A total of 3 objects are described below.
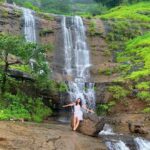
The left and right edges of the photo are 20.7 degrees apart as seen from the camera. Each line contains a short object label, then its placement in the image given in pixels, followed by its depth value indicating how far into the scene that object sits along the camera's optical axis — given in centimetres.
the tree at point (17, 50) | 2180
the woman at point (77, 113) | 1875
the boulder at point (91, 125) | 1856
